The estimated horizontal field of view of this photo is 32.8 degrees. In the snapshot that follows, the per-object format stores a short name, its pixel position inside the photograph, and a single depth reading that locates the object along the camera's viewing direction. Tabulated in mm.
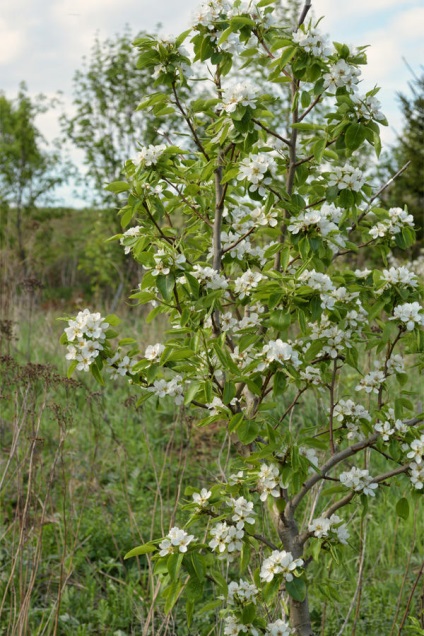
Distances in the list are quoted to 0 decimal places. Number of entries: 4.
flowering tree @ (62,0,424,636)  2135
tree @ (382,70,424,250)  16594
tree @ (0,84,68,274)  18406
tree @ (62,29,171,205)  12352
